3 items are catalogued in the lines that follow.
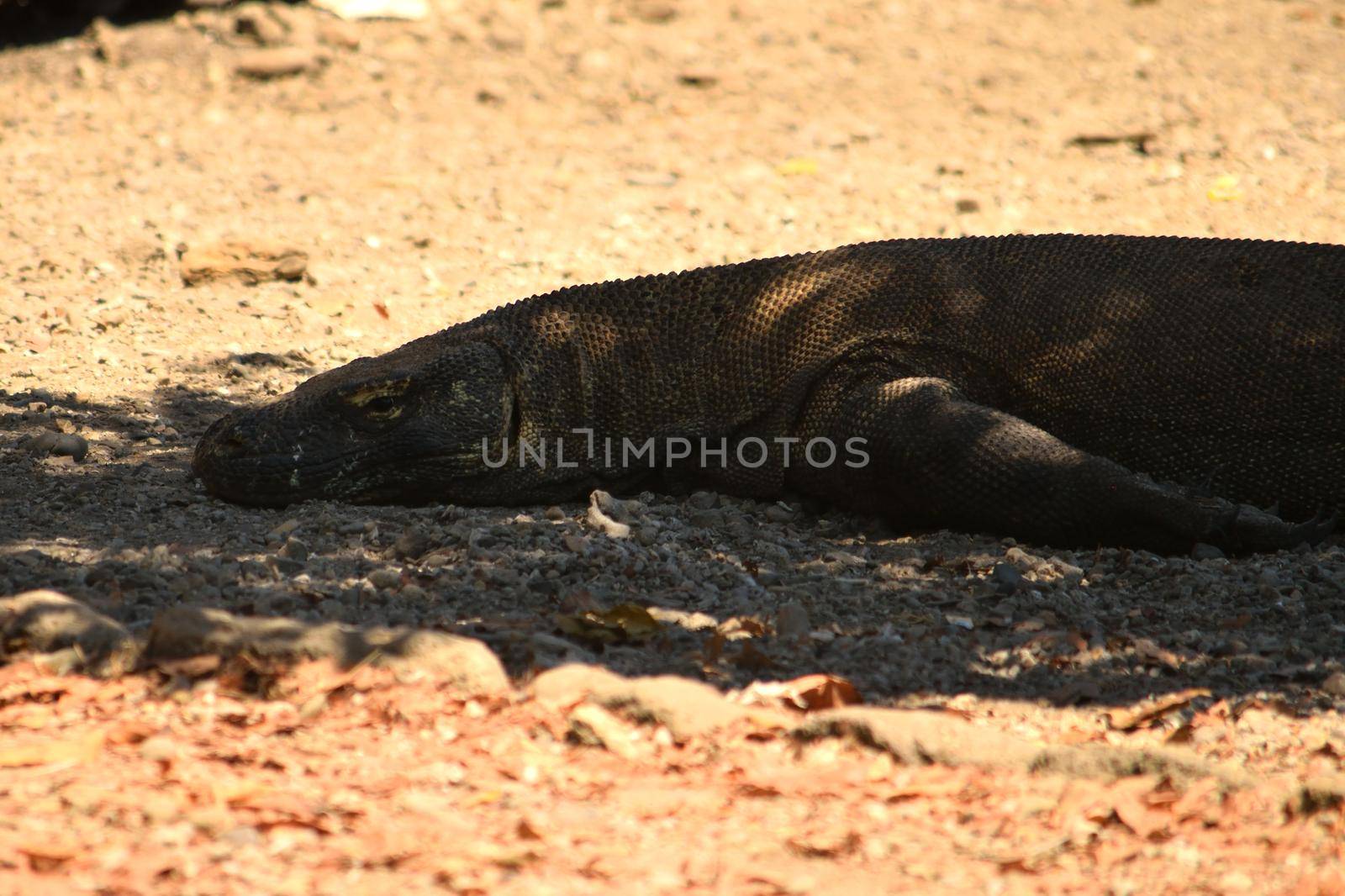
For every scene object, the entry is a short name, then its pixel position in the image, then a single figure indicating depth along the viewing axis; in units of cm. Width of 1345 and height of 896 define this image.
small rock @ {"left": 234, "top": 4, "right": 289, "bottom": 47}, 2077
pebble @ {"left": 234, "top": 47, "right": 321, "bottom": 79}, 2023
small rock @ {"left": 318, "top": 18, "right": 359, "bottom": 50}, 2120
